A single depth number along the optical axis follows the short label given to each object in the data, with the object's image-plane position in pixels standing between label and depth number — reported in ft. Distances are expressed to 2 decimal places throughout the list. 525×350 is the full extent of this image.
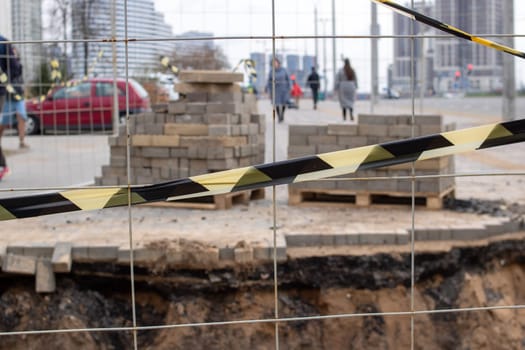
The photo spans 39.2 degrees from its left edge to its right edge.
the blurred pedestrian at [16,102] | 34.78
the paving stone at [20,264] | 22.72
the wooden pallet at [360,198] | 27.78
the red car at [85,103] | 45.75
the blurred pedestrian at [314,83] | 48.84
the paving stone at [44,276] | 22.76
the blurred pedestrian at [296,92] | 52.73
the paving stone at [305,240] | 24.12
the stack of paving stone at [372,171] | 27.53
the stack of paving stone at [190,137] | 28.89
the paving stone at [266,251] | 23.23
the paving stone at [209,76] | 30.35
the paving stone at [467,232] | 24.71
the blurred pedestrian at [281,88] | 48.70
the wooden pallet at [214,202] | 28.60
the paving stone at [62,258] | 22.82
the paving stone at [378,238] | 24.06
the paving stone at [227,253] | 23.40
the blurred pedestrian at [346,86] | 46.03
